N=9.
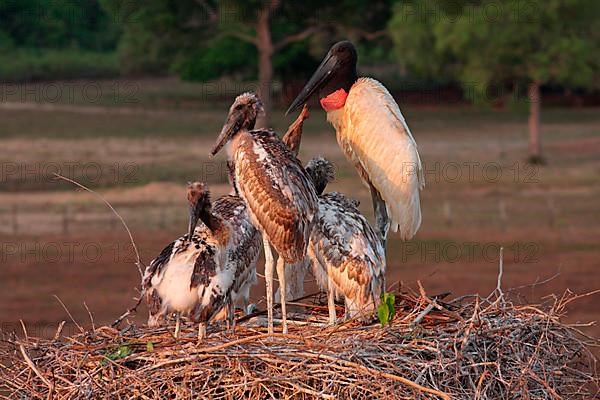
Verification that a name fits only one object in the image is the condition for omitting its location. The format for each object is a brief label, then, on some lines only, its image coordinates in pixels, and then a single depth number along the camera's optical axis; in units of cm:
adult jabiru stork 1811
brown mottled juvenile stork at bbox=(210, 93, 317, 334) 1518
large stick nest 1360
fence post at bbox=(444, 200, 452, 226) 4909
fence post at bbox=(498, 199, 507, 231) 4891
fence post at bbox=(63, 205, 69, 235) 4741
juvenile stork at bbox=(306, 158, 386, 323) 1647
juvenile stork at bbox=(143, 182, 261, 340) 1490
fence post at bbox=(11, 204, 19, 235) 4784
